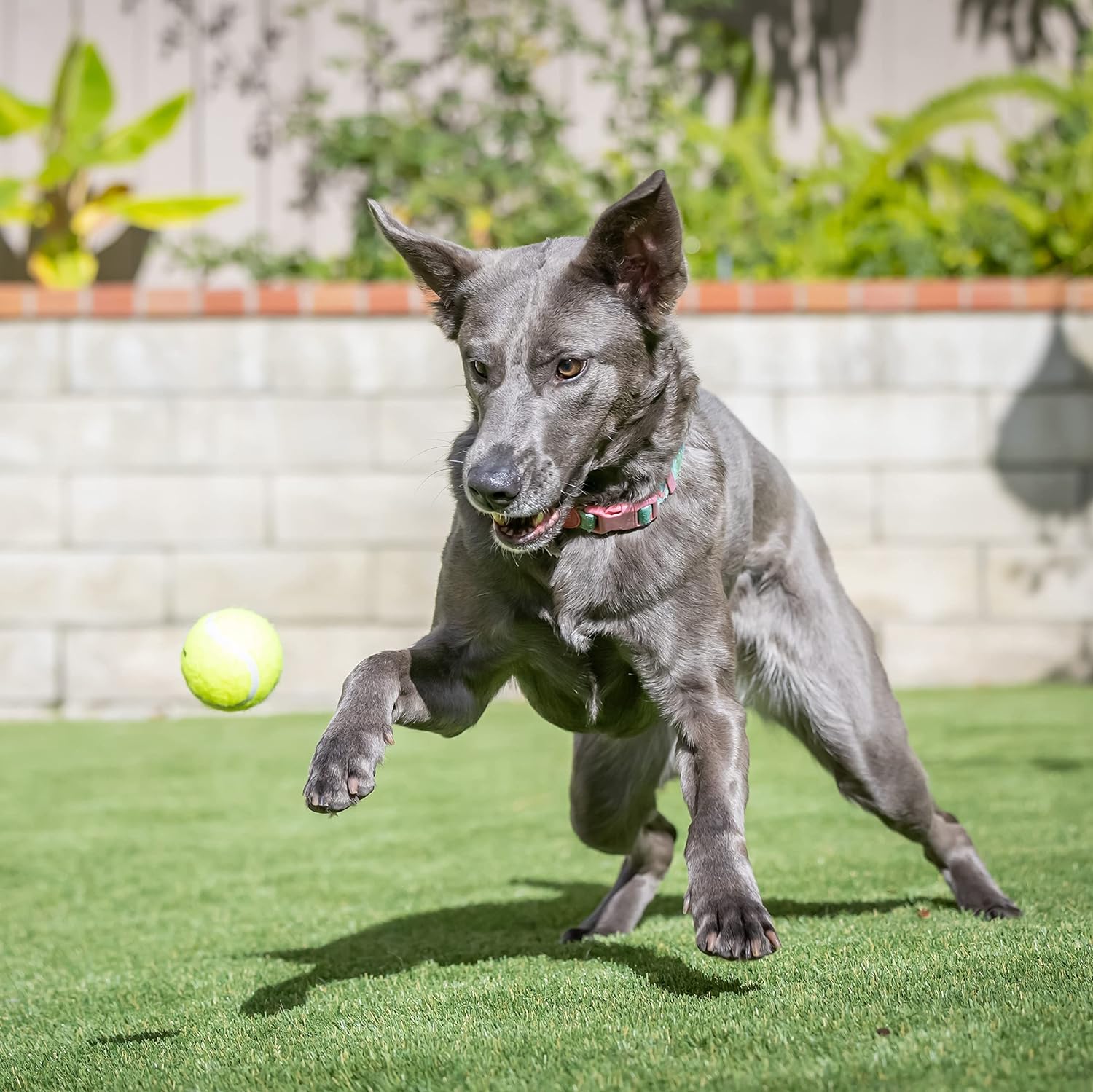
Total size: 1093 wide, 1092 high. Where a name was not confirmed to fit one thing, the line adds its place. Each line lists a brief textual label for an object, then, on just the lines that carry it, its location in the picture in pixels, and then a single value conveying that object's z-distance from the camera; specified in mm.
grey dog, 2867
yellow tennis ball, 3189
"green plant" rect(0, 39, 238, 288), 8500
